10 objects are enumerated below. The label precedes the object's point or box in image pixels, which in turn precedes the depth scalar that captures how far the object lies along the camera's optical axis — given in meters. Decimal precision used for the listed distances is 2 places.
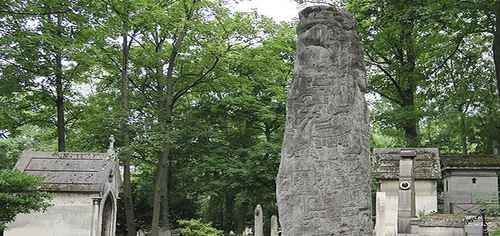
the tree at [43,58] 16.19
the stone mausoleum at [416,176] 21.13
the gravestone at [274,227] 19.56
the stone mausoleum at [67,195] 16.19
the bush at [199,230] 21.25
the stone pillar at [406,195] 15.01
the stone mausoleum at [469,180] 25.36
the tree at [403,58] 23.03
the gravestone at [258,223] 19.41
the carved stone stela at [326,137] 5.45
